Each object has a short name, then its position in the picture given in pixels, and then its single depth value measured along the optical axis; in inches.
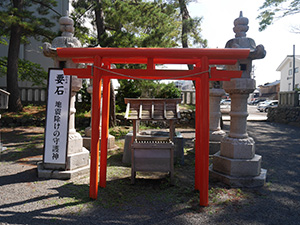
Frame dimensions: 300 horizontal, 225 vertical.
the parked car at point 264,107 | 1019.4
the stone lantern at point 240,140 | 166.1
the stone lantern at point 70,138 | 173.2
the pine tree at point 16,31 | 364.6
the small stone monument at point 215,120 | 264.5
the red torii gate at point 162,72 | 133.3
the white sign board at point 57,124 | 173.5
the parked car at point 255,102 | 1710.4
